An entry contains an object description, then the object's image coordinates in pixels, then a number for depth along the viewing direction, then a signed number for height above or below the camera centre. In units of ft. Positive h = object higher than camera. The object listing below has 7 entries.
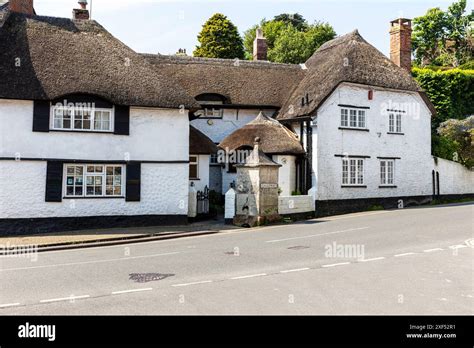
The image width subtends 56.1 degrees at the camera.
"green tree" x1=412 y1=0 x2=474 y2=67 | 171.42 +62.78
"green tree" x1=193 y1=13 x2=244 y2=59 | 166.81 +57.44
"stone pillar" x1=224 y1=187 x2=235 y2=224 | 67.36 -2.23
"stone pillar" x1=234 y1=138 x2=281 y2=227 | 65.31 +0.07
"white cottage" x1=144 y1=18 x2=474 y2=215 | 78.07 +14.88
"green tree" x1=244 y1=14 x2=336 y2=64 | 165.17 +56.59
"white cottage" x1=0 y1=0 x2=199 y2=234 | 58.59 +8.16
